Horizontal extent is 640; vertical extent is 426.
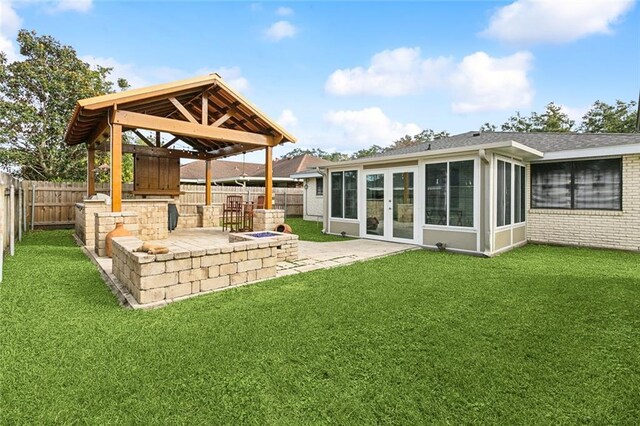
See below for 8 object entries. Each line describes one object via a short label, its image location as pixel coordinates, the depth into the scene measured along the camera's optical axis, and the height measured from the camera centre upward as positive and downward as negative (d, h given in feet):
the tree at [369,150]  135.02 +24.16
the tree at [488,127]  103.61 +25.86
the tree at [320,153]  147.64 +26.26
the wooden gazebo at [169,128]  20.52 +6.08
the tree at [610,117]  74.18 +21.30
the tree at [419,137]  113.29 +24.89
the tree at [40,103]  41.52 +13.68
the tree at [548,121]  80.38 +22.19
